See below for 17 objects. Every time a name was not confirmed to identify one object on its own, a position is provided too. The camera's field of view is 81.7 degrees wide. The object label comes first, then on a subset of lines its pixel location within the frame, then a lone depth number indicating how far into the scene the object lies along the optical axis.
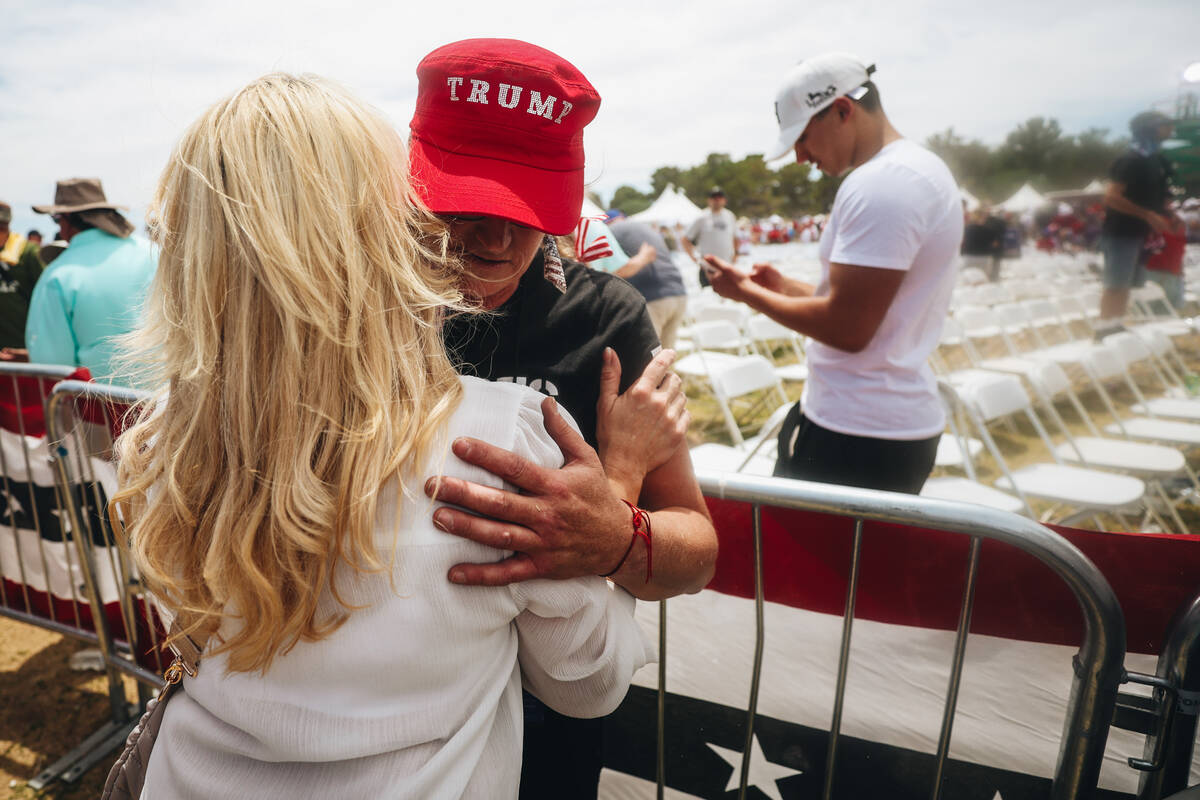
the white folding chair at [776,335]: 6.27
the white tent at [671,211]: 17.98
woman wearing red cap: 0.98
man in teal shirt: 3.33
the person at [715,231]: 10.96
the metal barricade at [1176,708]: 1.24
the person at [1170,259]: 6.69
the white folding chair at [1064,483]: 3.30
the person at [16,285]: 5.29
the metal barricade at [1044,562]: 1.24
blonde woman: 0.77
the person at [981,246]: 13.94
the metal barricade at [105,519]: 2.52
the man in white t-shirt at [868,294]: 2.04
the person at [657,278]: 6.28
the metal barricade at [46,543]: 2.72
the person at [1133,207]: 6.35
